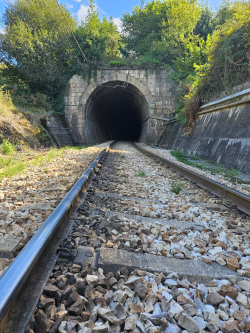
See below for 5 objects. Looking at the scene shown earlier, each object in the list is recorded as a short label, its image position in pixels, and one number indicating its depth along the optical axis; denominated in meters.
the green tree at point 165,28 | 17.98
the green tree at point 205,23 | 21.12
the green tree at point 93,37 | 17.86
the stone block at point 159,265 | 1.47
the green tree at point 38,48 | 15.45
